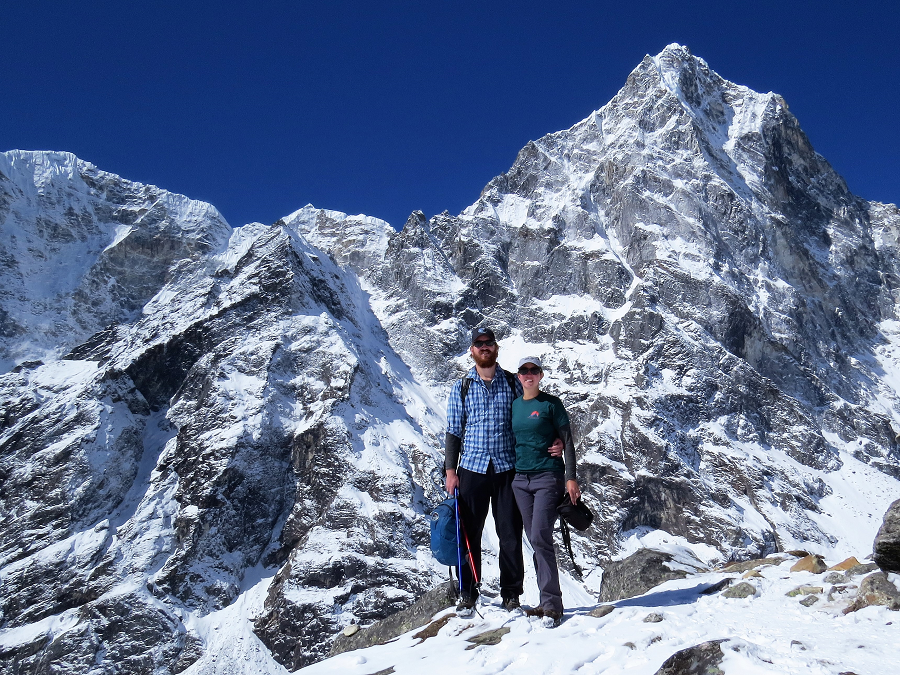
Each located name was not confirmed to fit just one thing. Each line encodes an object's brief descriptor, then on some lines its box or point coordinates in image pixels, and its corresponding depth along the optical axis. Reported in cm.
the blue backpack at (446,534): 875
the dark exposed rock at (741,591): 871
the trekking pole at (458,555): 878
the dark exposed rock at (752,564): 1207
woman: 786
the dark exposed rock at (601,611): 797
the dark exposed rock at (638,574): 1353
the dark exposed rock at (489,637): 765
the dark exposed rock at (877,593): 679
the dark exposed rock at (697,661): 552
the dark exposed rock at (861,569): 842
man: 858
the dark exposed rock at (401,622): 1267
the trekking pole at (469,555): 884
